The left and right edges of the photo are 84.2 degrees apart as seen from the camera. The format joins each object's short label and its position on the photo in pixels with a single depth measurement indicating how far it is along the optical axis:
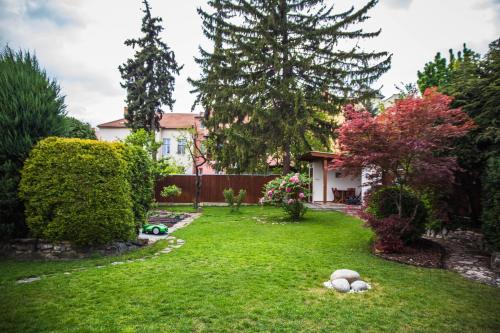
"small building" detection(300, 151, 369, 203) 17.14
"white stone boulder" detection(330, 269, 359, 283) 3.81
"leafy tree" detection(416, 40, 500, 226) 5.59
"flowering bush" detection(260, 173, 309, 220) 10.01
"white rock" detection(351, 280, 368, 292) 3.63
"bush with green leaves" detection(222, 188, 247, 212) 12.94
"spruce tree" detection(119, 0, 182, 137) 19.30
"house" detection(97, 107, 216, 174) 26.97
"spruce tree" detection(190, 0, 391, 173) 13.30
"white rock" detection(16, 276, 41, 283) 3.83
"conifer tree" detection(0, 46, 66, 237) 4.91
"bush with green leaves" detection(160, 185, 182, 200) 13.05
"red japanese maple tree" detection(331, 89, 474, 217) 5.17
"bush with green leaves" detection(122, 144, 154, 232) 5.99
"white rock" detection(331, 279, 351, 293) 3.59
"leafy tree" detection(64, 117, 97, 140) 10.05
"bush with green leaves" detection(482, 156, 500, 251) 4.80
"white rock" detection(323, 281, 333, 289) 3.72
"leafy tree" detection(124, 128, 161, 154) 11.84
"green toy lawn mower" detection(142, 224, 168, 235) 7.52
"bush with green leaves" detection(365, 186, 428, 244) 5.86
